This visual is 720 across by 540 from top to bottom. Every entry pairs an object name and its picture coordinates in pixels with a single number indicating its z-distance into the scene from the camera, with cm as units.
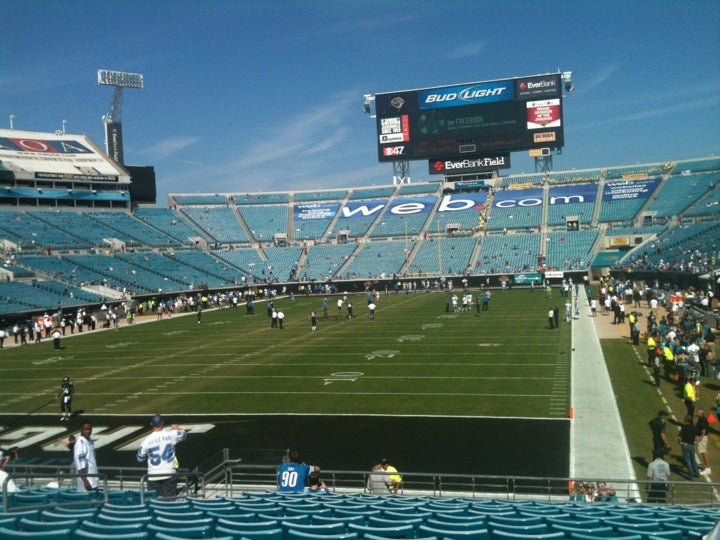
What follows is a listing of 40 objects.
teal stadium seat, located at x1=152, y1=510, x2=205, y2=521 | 638
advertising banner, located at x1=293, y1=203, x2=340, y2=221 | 8088
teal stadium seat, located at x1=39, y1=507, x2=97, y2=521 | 627
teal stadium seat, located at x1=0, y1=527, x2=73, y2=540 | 526
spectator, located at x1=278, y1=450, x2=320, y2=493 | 895
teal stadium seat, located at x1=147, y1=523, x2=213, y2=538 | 554
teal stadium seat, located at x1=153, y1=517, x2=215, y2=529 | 584
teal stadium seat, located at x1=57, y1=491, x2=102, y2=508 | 812
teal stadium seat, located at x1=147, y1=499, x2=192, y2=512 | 696
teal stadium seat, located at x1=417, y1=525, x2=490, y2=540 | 538
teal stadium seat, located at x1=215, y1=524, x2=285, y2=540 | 543
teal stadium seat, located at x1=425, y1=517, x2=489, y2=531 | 588
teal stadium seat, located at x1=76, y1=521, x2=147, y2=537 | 556
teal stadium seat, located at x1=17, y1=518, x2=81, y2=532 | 576
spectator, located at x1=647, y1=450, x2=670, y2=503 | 1056
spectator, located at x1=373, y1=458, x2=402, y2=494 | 1034
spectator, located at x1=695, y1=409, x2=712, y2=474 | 1218
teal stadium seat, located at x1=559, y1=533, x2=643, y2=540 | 519
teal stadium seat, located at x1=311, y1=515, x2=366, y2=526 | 606
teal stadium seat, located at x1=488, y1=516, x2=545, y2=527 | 618
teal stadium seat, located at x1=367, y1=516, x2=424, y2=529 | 591
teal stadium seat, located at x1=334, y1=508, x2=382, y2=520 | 659
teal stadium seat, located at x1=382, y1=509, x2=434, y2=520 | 652
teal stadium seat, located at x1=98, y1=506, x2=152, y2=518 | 658
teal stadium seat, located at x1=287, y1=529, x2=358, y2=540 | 526
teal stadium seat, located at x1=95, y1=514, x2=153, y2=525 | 605
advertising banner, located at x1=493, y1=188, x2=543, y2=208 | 7375
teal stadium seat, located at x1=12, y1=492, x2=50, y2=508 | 788
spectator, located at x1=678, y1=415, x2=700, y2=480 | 1172
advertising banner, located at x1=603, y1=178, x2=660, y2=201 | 7006
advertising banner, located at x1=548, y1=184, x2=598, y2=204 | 7194
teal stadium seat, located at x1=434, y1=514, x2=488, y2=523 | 627
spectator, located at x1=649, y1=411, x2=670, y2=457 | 1138
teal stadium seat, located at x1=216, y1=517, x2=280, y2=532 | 574
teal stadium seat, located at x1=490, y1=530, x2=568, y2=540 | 526
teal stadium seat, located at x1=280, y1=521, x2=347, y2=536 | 561
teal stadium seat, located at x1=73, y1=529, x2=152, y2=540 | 518
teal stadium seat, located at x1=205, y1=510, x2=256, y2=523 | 629
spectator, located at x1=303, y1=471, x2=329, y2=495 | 902
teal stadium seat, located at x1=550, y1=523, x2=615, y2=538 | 556
